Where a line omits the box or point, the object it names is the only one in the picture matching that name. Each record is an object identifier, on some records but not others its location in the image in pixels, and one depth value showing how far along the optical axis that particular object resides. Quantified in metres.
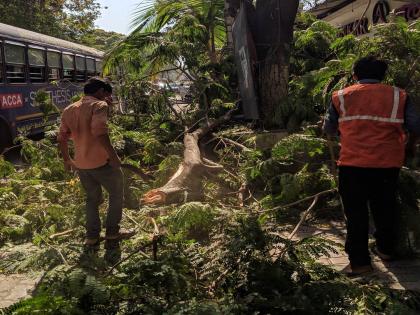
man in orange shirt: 4.36
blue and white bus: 9.88
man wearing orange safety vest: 3.50
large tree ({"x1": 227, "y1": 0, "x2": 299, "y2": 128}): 7.55
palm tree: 9.02
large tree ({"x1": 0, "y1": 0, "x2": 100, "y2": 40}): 21.98
